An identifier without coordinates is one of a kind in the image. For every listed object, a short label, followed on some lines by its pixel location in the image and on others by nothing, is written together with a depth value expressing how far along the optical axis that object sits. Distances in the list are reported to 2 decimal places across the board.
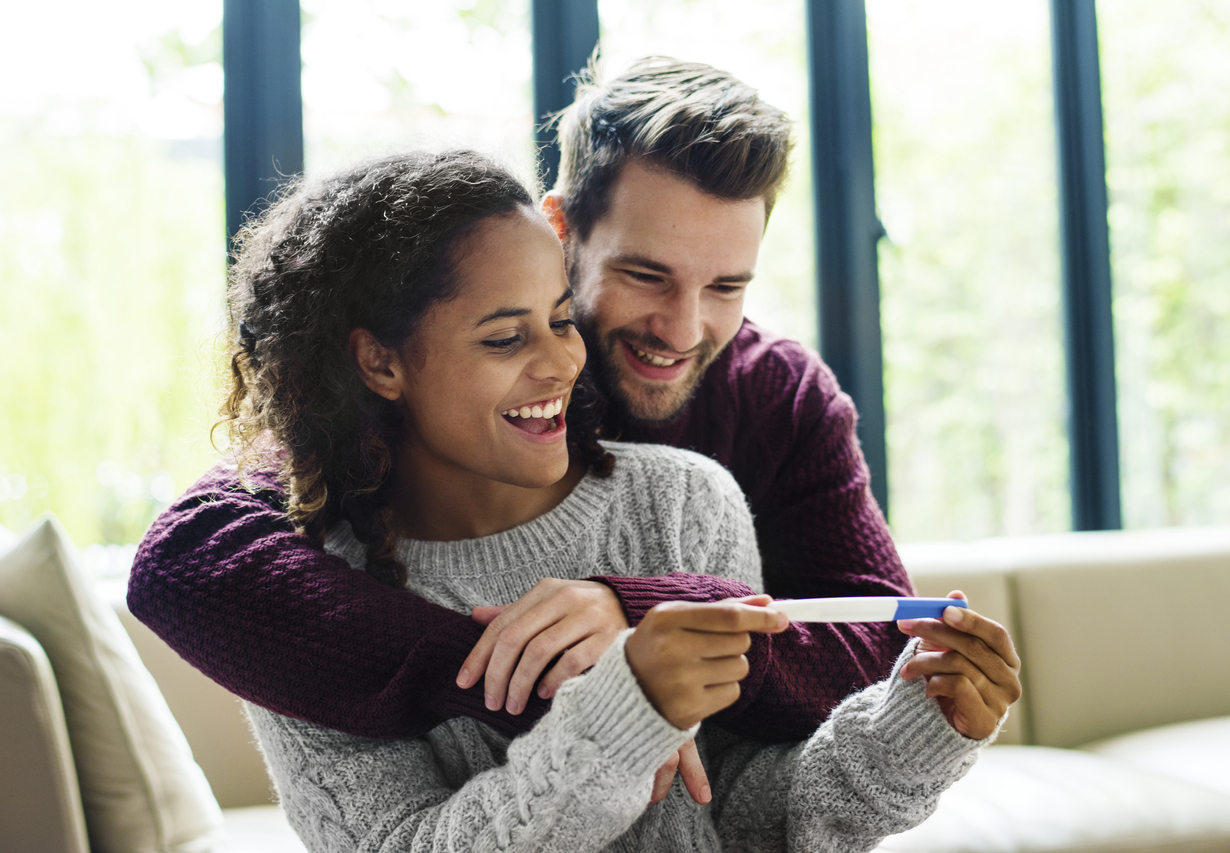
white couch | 1.72
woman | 0.92
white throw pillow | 1.32
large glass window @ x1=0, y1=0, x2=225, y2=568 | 2.14
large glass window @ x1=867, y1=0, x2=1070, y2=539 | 2.66
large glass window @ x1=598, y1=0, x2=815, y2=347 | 2.56
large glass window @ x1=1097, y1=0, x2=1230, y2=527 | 2.81
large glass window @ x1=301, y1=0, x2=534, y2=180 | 2.26
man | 0.94
